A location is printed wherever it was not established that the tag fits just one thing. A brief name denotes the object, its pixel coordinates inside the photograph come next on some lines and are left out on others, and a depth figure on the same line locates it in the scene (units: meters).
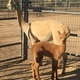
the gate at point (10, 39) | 7.20
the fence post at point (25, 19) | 6.71
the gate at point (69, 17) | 8.09
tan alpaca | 5.69
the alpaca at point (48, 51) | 5.00
